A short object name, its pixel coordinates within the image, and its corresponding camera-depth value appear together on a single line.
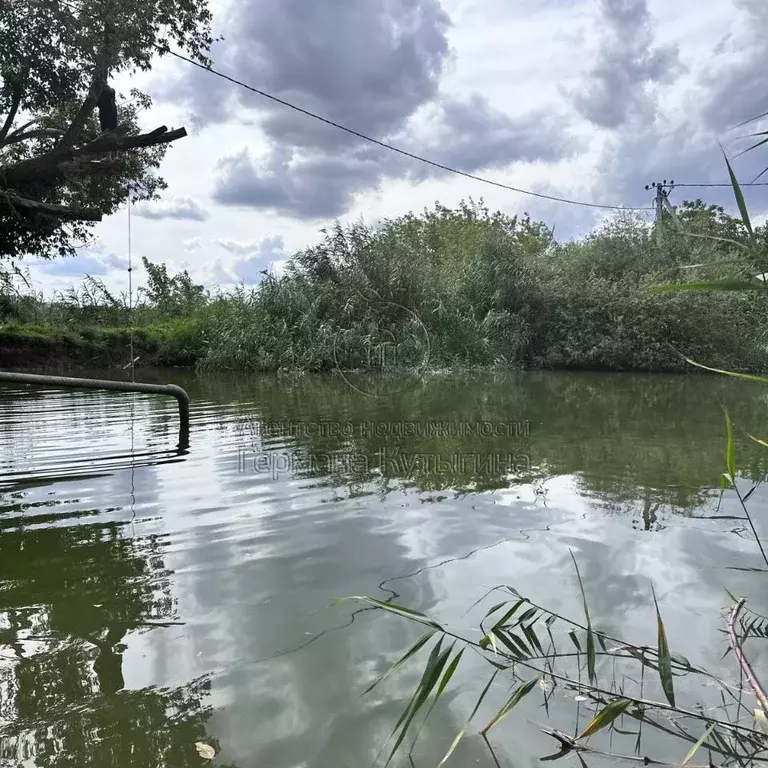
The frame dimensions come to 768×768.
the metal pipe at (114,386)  5.26
